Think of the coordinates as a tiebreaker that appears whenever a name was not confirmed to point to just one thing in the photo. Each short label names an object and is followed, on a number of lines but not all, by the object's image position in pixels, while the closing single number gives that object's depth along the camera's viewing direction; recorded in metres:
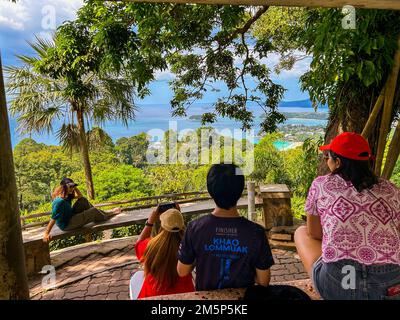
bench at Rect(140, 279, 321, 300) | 1.55
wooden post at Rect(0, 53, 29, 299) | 1.44
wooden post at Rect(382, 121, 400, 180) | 2.94
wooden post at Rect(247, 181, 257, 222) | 5.47
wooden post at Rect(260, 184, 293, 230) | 5.59
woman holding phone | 1.94
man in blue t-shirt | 1.53
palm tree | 8.42
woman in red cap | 1.52
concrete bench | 4.47
